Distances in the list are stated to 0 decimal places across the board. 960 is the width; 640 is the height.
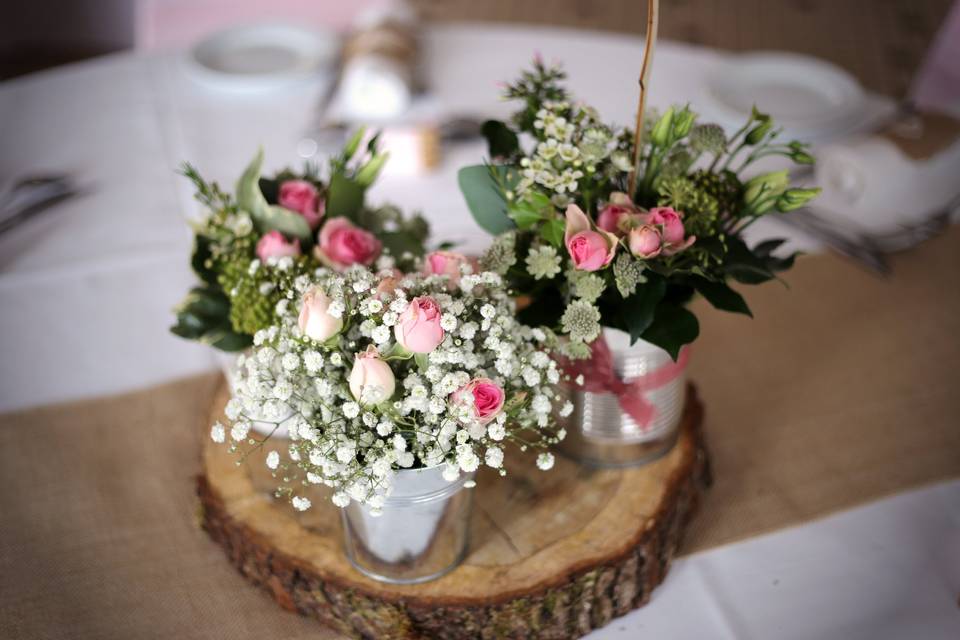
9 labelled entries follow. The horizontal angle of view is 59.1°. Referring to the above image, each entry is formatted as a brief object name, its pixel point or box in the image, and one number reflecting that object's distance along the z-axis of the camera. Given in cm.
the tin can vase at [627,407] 104
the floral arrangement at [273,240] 103
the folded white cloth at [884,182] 162
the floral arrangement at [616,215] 93
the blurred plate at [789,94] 171
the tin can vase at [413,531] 94
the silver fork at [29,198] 158
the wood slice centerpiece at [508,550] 102
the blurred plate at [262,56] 184
